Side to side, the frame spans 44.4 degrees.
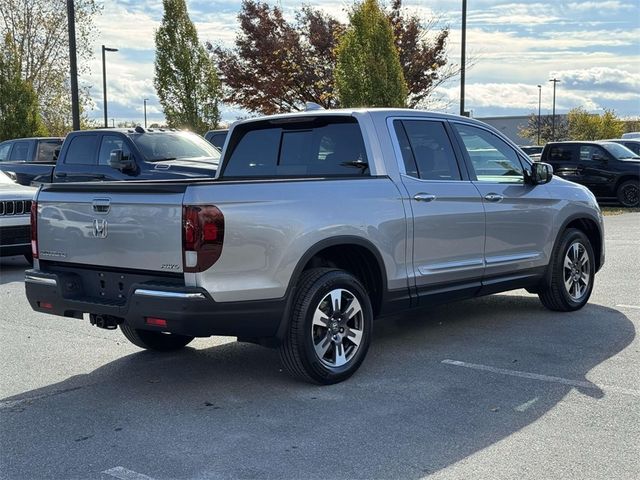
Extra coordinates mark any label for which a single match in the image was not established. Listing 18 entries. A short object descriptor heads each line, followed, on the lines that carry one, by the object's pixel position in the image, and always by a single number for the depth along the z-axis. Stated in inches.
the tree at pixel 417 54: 1087.0
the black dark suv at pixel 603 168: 809.5
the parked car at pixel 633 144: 967.0
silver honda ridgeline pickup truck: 187.5
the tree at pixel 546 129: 2794.3
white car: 411.6
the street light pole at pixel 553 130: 2677.2
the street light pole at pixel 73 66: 690.8
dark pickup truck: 478.9
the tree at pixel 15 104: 952.9
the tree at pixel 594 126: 2549.2
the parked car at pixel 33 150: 636.1
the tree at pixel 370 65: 827.4
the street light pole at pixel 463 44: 925.8
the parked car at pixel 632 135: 1411.2
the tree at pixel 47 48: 1233.4
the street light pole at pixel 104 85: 1526.8
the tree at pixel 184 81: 938.1
